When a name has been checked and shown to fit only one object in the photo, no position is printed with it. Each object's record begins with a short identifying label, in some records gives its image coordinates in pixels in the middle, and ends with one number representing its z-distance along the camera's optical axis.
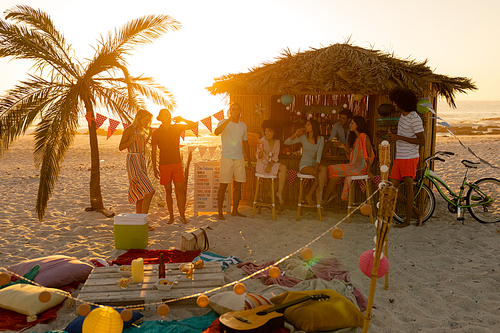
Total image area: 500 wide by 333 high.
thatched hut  6.67
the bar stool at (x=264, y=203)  6.90
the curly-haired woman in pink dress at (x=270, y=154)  7.01
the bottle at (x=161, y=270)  3.68
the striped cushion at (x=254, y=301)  3.12
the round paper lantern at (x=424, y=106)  6.48
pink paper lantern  2.89
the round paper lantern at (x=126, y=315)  2.73
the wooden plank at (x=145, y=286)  3.39
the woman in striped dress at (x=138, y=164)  5.86
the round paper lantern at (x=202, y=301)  2.82
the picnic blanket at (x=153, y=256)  4.52
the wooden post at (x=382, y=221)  2.45
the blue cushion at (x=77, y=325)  2.88
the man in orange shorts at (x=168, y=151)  6.29
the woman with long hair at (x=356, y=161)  6.44
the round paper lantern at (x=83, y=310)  2.72
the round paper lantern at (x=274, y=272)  3.03
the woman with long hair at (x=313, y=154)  6.84
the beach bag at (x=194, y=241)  4.99
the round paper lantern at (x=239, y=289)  2.91
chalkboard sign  7.35
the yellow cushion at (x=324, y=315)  2.89
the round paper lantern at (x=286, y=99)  7.39
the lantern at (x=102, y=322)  2.64
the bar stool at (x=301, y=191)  6.79
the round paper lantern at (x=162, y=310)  2.75
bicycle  6.38
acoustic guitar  2.66
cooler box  5.16
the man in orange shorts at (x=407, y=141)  5.77
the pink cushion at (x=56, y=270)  3.79
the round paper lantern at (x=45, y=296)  2.69
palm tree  6.34
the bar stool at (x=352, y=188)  6.51
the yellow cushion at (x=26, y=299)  3.23
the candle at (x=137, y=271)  3.65
